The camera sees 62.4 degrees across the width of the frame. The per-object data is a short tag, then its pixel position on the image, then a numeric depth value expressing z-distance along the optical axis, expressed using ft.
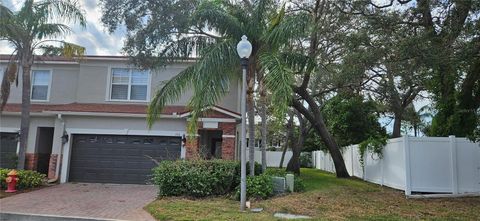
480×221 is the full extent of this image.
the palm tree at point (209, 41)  38.45
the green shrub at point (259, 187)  38.58
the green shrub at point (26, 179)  46.19
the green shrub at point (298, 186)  43.60
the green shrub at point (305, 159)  127.44
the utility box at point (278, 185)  41.39
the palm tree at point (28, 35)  46.93
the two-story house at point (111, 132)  55.77
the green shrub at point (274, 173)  45.42
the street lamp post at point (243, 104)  33.42
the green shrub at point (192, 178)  39.88
